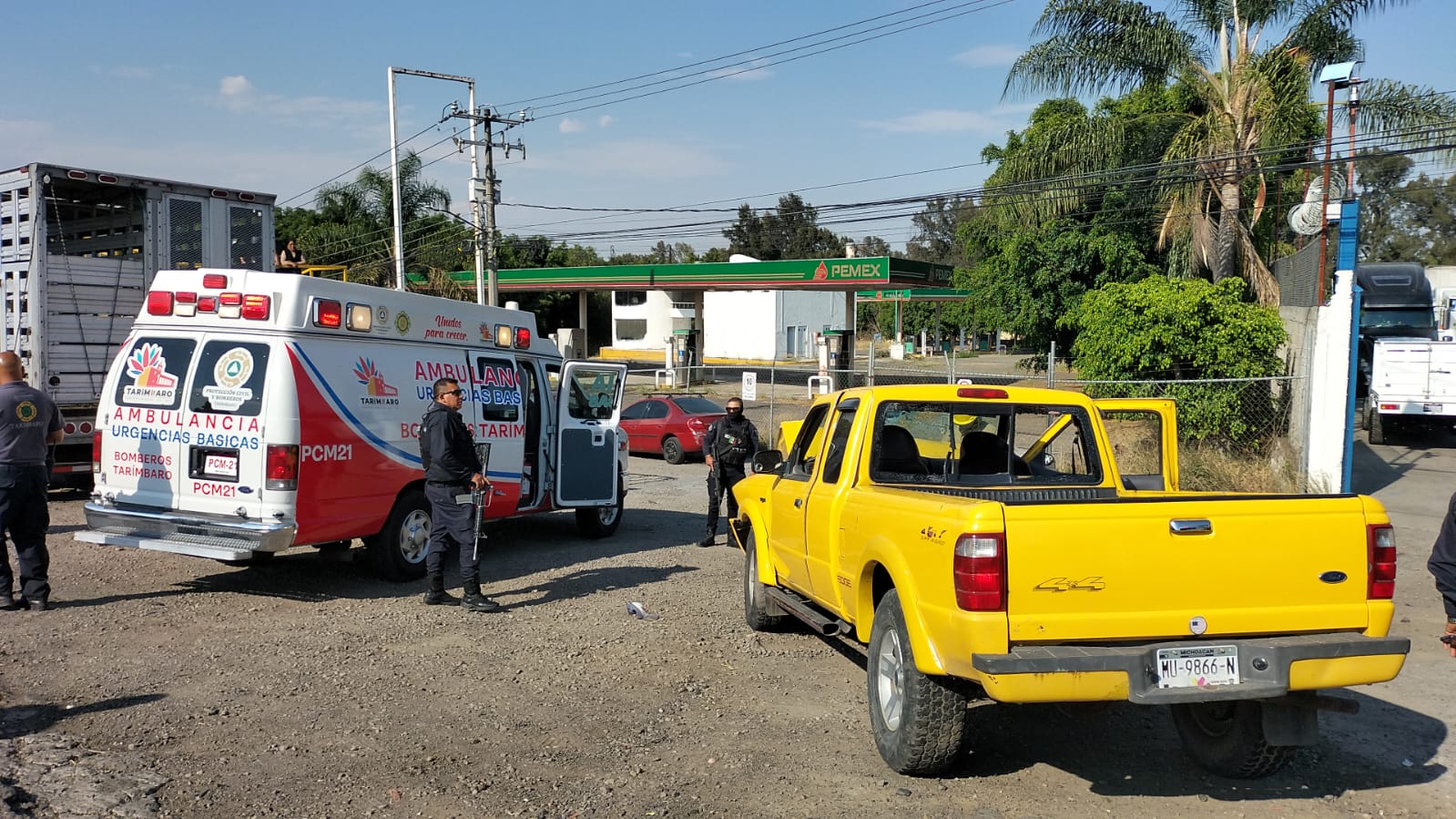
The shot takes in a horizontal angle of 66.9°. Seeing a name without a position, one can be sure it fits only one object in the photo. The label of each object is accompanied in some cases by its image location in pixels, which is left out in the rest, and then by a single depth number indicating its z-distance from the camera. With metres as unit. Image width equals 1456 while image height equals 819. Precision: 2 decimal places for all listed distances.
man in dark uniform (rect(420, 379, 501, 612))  8.32
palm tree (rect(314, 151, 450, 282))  45.28
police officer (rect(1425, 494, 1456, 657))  5.85
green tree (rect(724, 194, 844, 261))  103.69
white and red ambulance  8.14
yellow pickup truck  4.42
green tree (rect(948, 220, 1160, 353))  27.17
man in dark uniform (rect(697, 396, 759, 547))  12.16
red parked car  21.59
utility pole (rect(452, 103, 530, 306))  30.45
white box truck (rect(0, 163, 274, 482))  12.22
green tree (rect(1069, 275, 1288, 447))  16.77
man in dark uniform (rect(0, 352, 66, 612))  7.78
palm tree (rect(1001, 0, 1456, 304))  22.27
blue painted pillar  13.59
